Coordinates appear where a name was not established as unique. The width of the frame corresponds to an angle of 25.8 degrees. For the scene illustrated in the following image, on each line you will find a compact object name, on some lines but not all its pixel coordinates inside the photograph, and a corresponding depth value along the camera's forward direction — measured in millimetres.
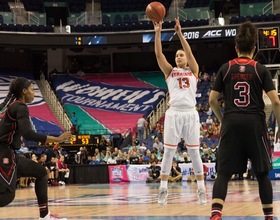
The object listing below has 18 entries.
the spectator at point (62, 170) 23719
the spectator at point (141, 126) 29500
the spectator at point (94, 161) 24730
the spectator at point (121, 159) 24312
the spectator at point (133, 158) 24266
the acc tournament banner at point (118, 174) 23812
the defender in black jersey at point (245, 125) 6152
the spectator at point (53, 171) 23141
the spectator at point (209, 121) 27422
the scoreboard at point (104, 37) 32406
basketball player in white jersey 9016
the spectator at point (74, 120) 30984
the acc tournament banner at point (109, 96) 34062
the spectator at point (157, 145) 25328
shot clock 27109
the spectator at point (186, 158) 23188
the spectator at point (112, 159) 24469
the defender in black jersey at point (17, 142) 6766
